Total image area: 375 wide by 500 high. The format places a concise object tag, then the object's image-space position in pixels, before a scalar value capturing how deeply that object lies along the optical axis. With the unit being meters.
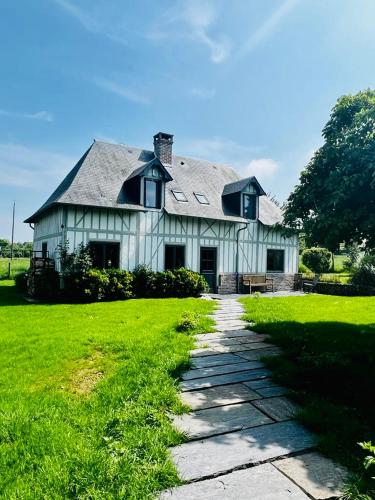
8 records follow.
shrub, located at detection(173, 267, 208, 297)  14.84
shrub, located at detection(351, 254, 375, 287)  19.22
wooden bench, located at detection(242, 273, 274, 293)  17.59
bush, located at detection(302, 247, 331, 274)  29.23
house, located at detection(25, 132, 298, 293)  14.29
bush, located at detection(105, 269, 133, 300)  13.28
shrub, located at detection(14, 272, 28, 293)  16.84
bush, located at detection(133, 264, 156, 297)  14.44
